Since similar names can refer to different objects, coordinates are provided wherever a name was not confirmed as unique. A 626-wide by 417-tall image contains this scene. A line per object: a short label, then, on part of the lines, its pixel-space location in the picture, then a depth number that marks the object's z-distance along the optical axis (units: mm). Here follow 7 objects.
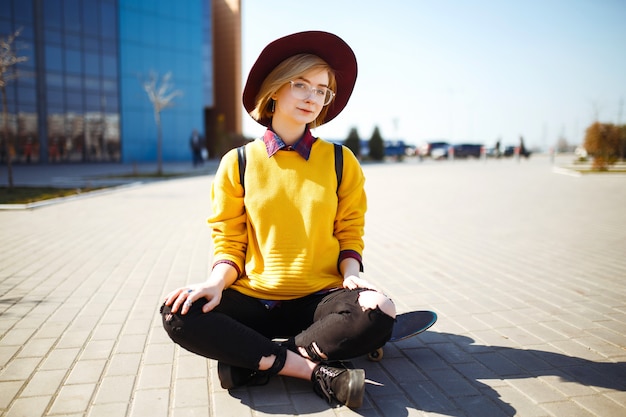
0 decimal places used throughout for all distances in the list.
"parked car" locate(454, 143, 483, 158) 46875
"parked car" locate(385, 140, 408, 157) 43406
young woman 2225
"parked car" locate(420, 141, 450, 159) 45475
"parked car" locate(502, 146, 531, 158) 50319
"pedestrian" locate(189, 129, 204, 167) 24722
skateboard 2754
